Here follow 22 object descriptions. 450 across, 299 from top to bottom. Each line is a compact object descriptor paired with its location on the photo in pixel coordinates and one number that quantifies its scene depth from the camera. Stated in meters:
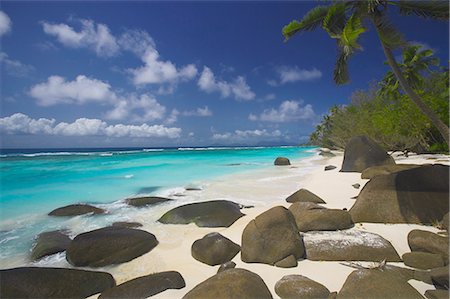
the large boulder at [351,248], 3.88
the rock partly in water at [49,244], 5.02
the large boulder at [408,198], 5.06
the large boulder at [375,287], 2.75
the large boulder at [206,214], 6.46
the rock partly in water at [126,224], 6.64
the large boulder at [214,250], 4.28
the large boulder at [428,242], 3.64
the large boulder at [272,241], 4.05
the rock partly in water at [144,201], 9.02
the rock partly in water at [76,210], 8.08
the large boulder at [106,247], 4.54
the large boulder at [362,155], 13.39
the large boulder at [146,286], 3.35
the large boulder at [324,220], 4.91
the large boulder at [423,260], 3.44
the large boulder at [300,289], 3.03
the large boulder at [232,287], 2.98
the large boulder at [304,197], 7.71
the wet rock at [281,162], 23.44
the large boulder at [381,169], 8.90
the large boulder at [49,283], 3.29
